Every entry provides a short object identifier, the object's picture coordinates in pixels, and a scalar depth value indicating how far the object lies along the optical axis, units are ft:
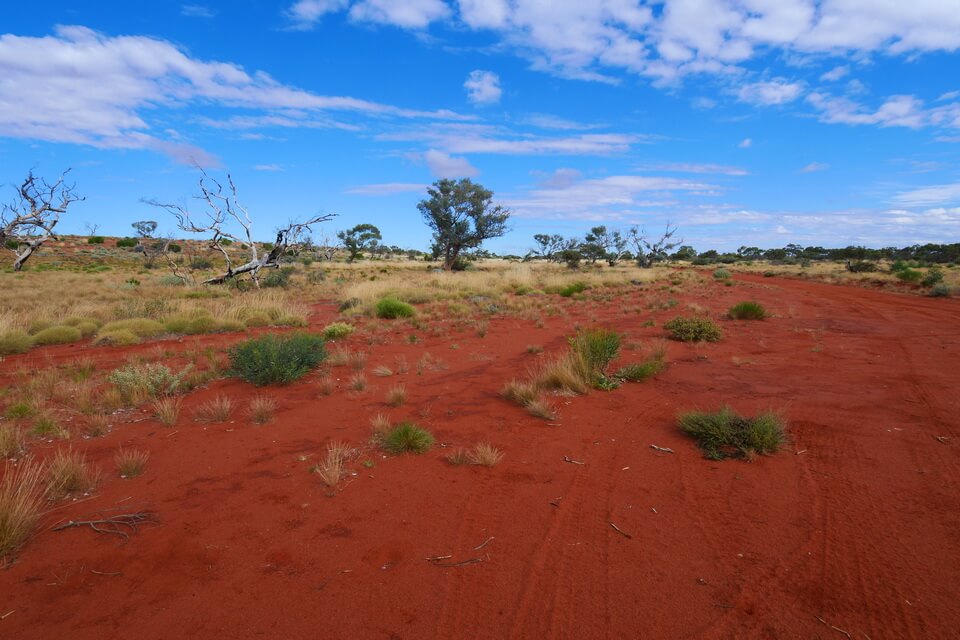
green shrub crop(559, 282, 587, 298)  71.56
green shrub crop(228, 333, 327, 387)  24.64
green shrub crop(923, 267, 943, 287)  72.99
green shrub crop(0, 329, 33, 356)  31.86
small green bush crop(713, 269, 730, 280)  102.34
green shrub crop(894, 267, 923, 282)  79.97
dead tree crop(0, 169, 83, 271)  62.64
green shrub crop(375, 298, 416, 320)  47.73
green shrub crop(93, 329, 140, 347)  34.47
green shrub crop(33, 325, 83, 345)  35.14
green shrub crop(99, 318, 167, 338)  37.11
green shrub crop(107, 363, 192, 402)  21.59
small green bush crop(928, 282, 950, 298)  63.67
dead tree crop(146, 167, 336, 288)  60.54
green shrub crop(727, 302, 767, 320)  43.93
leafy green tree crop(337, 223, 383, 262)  176.70
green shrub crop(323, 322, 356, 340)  37.63
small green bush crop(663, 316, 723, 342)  34.14
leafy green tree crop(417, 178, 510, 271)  122.21
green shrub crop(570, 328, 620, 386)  23.40
